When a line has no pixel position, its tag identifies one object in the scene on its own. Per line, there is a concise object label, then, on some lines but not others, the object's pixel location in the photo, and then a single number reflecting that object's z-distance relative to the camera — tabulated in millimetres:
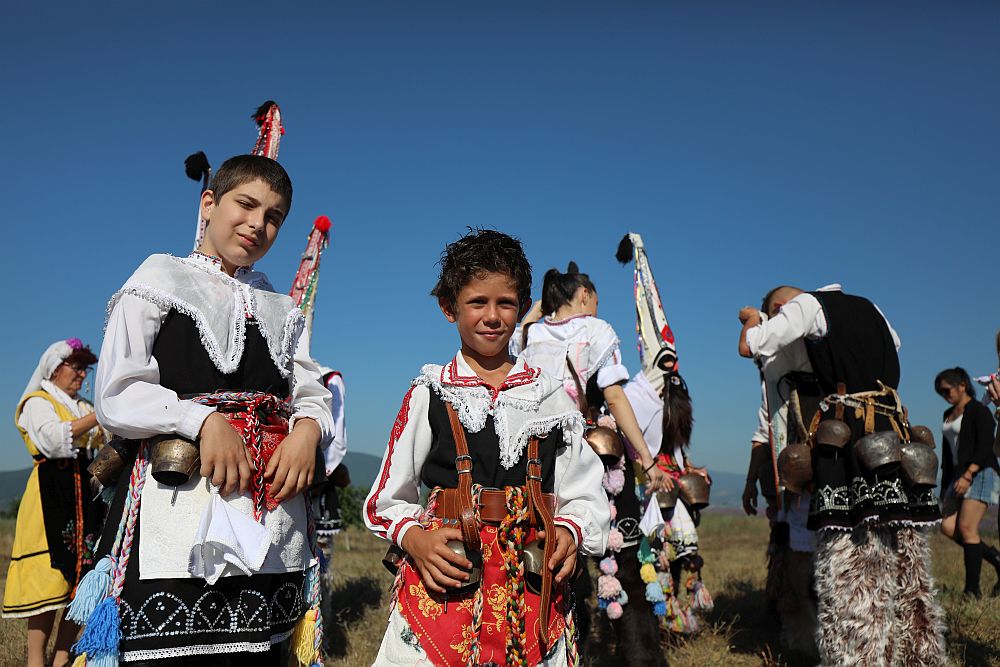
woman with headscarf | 4918
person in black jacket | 7289
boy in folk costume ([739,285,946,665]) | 3846
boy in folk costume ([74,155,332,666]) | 2219
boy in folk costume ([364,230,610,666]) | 2277
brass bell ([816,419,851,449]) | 3982
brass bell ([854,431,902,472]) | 3799
